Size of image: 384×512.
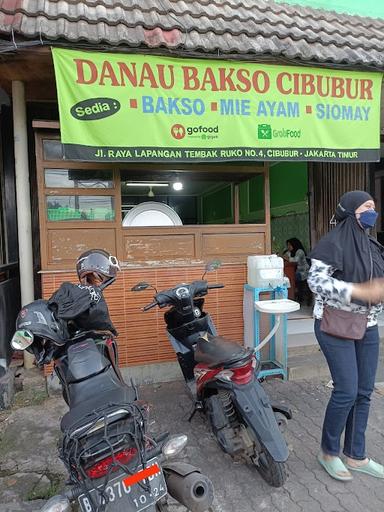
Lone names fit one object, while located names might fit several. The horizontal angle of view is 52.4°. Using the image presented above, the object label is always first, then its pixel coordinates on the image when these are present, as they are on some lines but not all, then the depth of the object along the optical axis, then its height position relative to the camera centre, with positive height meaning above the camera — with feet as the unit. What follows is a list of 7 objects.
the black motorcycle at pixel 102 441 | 5.59 -2.99
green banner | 11.75 +4.01
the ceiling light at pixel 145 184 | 15.09 +2.04
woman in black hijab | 8.32 -1.77
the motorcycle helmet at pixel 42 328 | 6.66 -1.57
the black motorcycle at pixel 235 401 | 8.14 -3.81
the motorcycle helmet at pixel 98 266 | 8.43 -0.64
